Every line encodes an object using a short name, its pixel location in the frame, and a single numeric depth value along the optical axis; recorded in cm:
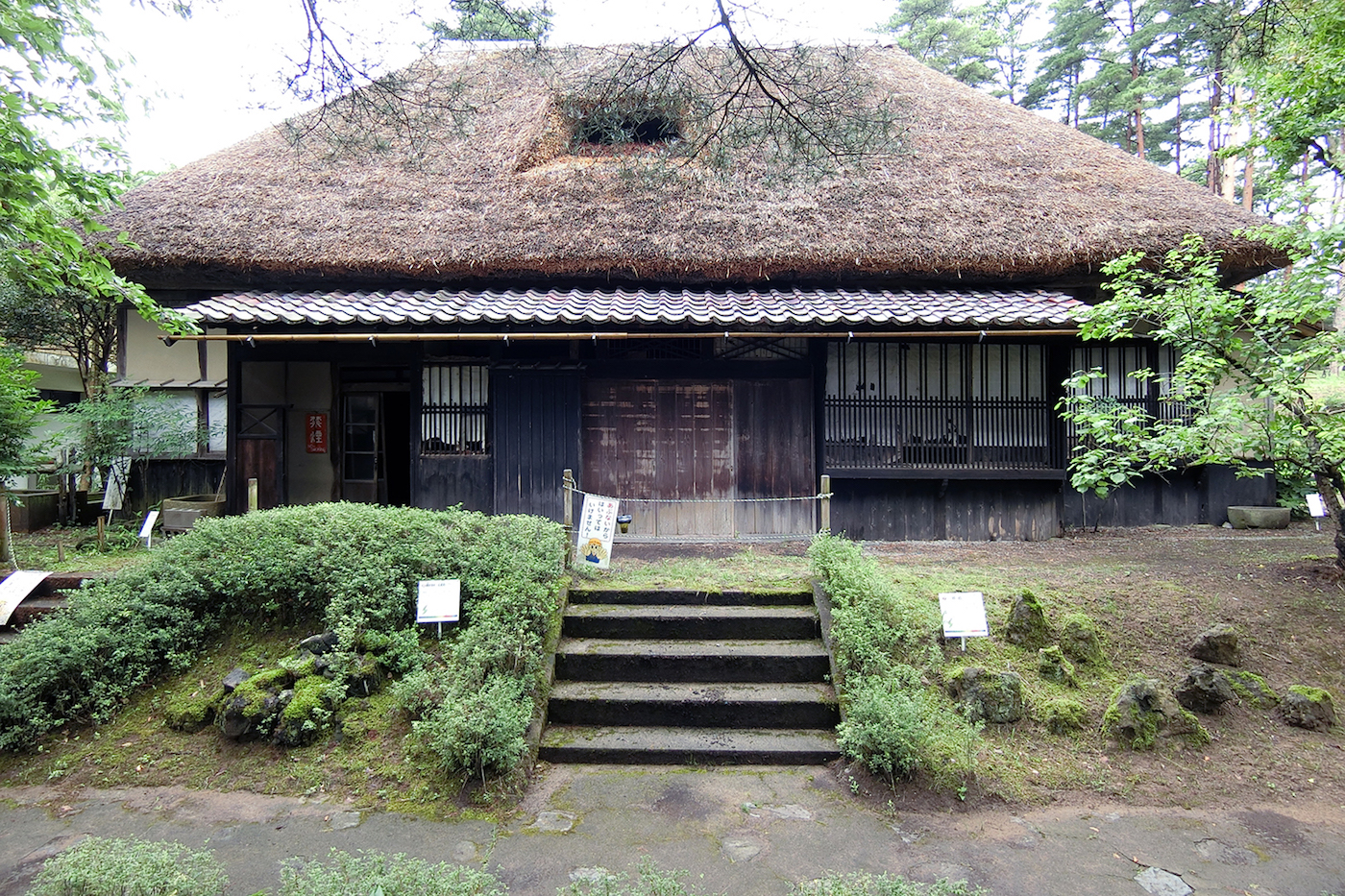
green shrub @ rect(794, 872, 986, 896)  242
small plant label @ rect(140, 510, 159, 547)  704
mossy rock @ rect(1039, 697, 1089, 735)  401
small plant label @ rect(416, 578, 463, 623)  447
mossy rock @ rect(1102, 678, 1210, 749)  393
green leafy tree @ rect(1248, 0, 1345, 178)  469
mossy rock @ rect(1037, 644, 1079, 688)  433
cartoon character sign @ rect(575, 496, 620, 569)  547
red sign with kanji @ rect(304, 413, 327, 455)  938
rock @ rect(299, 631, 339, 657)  439
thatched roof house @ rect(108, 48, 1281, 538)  788
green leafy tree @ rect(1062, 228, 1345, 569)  488
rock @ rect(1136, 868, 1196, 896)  286
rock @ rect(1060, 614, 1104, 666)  453
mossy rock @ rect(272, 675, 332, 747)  389
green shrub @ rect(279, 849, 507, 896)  239
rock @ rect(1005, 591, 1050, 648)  461
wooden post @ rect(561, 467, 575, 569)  552
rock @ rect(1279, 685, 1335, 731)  405
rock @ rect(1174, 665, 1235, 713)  413
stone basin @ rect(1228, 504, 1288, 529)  856
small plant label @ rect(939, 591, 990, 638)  438
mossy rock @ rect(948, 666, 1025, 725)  403
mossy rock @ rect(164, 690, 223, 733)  411
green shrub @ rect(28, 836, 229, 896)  234
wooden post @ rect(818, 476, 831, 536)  603
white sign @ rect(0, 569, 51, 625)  538
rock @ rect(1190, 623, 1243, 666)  448
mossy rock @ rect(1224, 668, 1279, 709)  424
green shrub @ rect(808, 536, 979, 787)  360
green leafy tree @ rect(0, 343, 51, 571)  665
